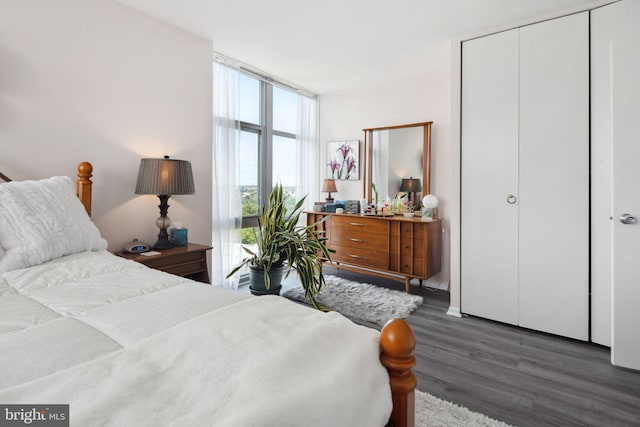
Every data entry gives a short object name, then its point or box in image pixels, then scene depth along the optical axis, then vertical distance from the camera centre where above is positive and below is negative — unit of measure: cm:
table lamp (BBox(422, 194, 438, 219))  366 +8
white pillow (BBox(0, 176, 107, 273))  150 -8
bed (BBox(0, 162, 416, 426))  58 -33
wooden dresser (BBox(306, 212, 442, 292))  347 -39
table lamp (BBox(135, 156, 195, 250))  241 +22
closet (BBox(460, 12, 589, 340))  250 +27
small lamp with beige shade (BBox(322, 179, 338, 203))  448 +30
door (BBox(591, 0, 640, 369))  211 +10
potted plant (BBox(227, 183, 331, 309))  280 -38
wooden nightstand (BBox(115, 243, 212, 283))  232 -38
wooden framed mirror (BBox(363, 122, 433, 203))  392 +65
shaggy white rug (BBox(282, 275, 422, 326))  299 -91
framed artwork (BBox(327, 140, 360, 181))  453 +69
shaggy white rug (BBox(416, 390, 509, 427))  162 -103
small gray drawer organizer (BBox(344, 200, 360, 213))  420 +4
